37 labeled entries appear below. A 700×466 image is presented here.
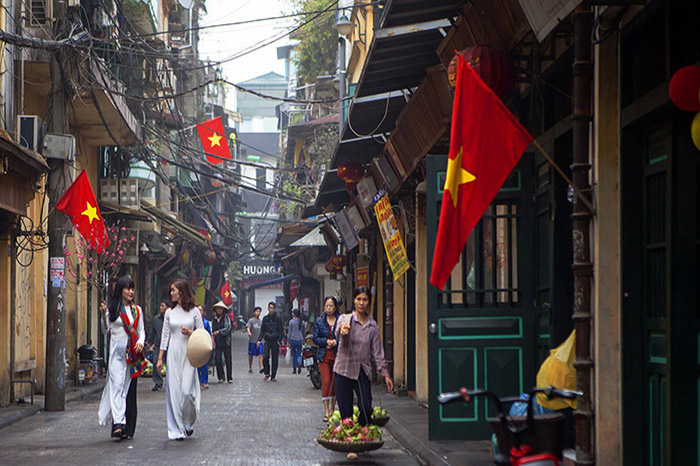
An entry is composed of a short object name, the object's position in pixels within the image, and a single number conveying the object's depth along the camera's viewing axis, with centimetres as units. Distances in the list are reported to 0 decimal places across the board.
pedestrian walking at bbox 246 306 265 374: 3067
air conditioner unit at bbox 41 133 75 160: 1655
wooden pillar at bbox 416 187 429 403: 1716
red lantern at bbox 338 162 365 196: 2175
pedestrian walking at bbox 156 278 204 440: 1268
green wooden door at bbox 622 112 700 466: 727
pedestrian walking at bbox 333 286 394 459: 1166
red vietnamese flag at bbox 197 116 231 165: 3403
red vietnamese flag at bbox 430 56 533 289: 739
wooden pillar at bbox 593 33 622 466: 818
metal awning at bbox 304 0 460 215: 1186
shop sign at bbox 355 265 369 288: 2633
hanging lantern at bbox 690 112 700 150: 590
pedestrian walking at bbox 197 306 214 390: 2334
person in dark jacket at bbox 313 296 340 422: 1513
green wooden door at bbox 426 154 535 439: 1149
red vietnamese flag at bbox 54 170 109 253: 1634
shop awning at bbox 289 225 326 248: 3591
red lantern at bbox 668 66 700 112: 616
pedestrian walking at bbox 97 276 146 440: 1262
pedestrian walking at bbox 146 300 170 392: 2211
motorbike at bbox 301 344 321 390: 2242
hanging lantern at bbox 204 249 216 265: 5099
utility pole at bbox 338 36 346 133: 2969
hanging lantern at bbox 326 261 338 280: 3134
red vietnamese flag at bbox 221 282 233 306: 5912
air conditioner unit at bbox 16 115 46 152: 1744
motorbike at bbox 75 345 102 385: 2180
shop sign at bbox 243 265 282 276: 9351
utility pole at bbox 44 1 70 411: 1648
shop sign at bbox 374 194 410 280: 1630
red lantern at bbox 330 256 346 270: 3083
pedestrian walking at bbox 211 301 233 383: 2497
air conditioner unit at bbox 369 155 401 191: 1816
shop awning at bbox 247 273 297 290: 5453
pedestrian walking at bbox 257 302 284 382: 2644
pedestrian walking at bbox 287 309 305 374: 2948
